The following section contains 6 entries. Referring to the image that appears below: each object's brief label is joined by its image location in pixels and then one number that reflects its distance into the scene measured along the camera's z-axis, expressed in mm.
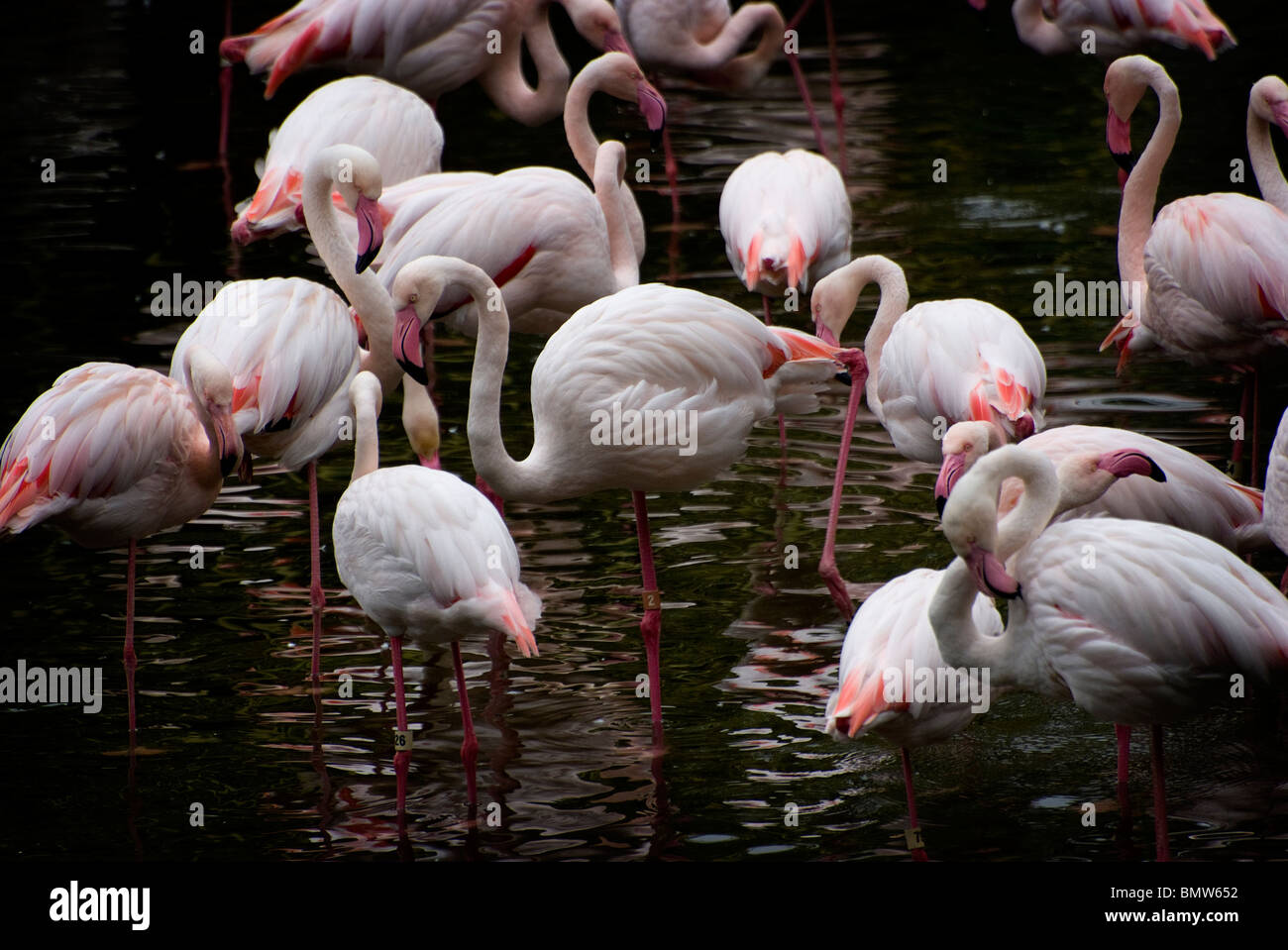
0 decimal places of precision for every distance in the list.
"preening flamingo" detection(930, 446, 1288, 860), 7582
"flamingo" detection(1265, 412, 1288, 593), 8961
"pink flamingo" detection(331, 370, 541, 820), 8406
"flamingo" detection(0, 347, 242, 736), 9367
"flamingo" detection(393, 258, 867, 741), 9695
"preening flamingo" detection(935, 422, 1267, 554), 9328
